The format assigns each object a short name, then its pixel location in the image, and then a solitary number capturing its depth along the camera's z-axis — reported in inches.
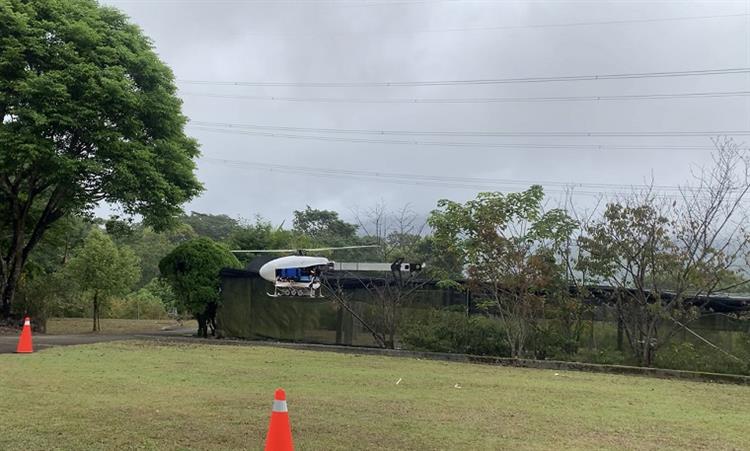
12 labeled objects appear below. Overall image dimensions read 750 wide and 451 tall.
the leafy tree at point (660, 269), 514.0
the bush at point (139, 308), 1259.8
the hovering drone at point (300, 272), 635.5
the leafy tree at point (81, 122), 693.9
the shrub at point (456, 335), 577.3
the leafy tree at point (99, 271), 893.2
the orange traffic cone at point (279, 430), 187.0
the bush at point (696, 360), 493.9
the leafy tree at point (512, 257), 557.9
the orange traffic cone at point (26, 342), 506.3
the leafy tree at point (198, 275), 709.3
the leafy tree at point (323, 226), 1871.8
